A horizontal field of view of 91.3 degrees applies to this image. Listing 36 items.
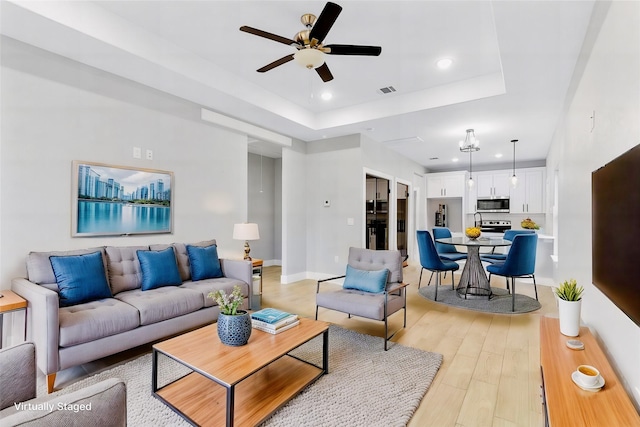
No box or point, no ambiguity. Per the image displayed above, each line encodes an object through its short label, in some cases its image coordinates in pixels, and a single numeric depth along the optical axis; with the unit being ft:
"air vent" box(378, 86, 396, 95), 13.43
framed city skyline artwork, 9.78
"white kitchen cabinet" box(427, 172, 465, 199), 27.48
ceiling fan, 7.18
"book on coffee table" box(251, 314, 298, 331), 7.51
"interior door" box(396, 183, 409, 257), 25.08
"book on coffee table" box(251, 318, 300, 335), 7.46
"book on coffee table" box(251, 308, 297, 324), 7.68
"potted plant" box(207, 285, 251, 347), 6.66
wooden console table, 3.85
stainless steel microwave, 25.64
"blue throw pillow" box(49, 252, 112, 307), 8.18
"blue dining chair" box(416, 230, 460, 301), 14.55
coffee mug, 4.46
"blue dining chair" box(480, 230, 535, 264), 16.74
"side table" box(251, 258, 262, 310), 13.30
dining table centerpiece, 15.53
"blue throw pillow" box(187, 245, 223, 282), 11.46
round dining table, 14.75
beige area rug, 6.13
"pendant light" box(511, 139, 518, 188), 19.11
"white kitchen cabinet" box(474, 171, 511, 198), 25.96
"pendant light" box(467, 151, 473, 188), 25.82
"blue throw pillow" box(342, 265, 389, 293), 10.50
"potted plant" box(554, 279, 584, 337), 6.24
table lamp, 13.30
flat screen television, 3.81
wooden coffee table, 5.86
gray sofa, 6.97
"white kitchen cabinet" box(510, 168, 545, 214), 24.27
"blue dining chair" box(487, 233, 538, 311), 12.84
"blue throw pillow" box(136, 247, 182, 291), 10.05
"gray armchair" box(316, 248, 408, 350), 9.45
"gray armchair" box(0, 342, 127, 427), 2.60
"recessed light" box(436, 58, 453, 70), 10.96
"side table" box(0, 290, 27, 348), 7.20
